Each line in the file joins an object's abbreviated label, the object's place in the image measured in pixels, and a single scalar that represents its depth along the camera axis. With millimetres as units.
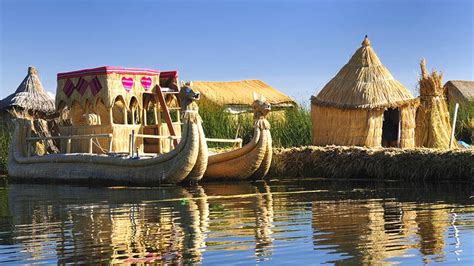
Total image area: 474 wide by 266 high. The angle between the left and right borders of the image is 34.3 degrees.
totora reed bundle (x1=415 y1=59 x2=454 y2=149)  17859
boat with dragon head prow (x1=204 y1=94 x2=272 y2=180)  15234
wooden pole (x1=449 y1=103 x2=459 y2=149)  16391
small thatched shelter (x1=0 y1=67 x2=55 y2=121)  22578
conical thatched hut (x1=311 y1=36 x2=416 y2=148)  17797
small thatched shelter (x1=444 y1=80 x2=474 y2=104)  30502
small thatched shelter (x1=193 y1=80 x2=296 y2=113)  28156
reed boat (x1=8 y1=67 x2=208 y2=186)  14188
